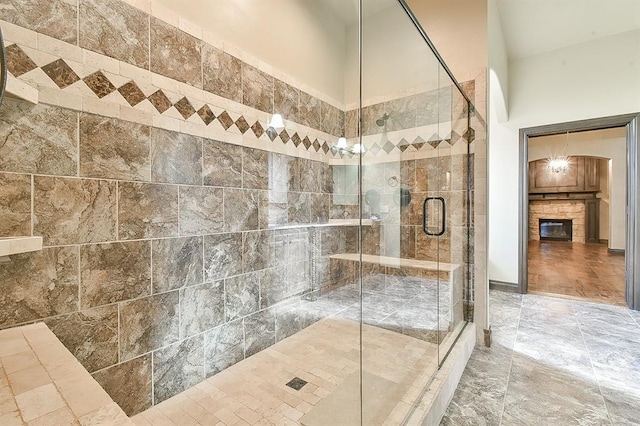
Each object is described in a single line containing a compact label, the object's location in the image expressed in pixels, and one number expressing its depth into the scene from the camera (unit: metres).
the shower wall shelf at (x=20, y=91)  1.02
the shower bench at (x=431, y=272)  2.31
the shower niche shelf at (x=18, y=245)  1.00
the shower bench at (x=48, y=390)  0.58
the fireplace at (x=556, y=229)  8.69
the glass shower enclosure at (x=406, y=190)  2.12
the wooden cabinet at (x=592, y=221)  7.98
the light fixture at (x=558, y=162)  6.20
